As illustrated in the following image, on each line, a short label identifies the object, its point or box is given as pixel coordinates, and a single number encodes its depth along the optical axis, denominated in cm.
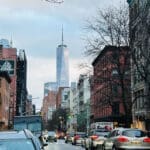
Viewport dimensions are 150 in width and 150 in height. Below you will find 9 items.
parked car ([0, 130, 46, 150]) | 683
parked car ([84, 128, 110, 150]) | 2457
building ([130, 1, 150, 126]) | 3313
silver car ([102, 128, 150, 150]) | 1761
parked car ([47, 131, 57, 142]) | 5469
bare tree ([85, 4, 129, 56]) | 3536
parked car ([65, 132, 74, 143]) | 5105
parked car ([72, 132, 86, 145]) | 4184
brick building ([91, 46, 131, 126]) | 3746
